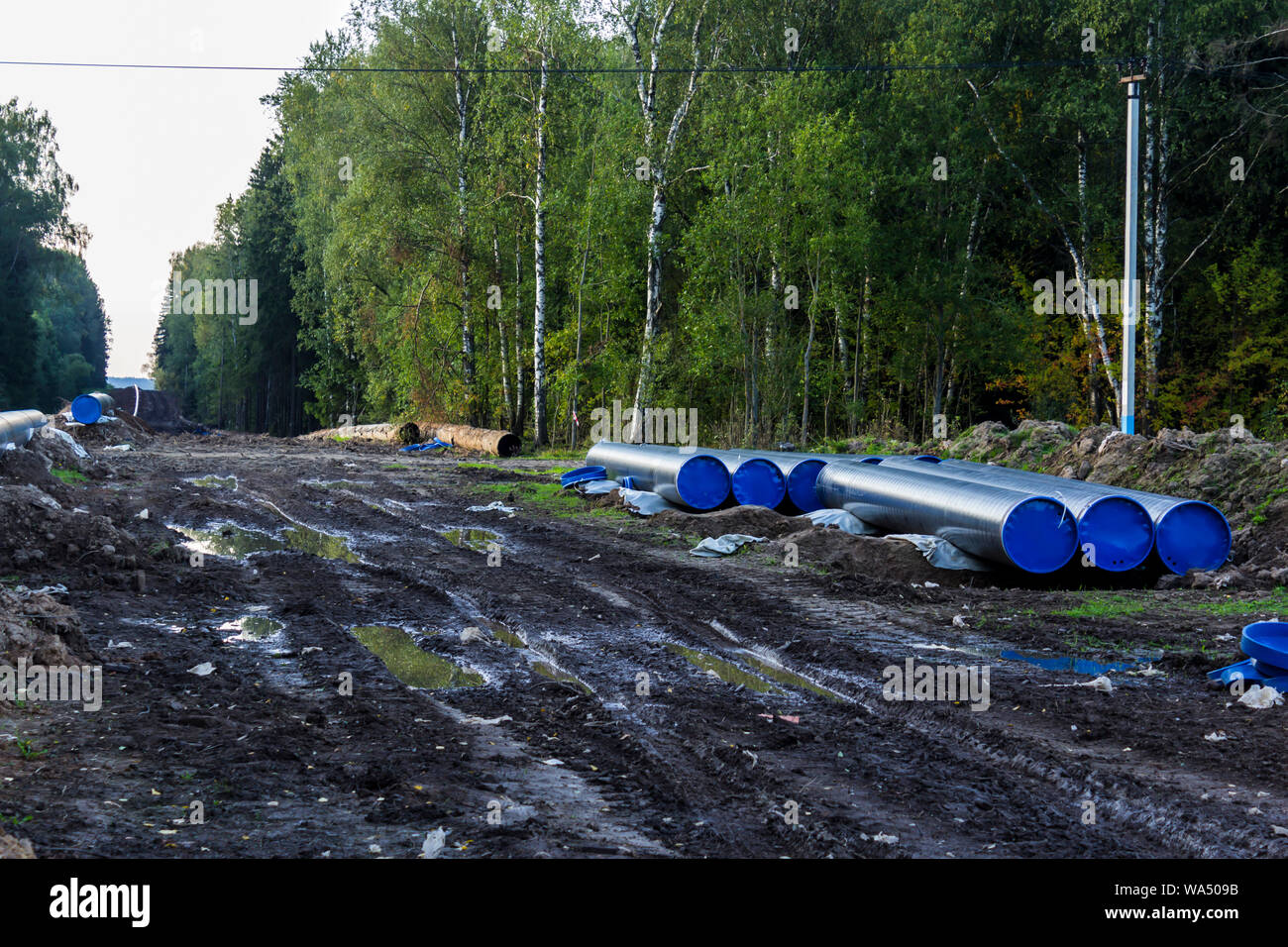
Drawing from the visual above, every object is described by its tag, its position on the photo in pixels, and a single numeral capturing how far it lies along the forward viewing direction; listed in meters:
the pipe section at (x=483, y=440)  30.46
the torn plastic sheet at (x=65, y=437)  23.34
